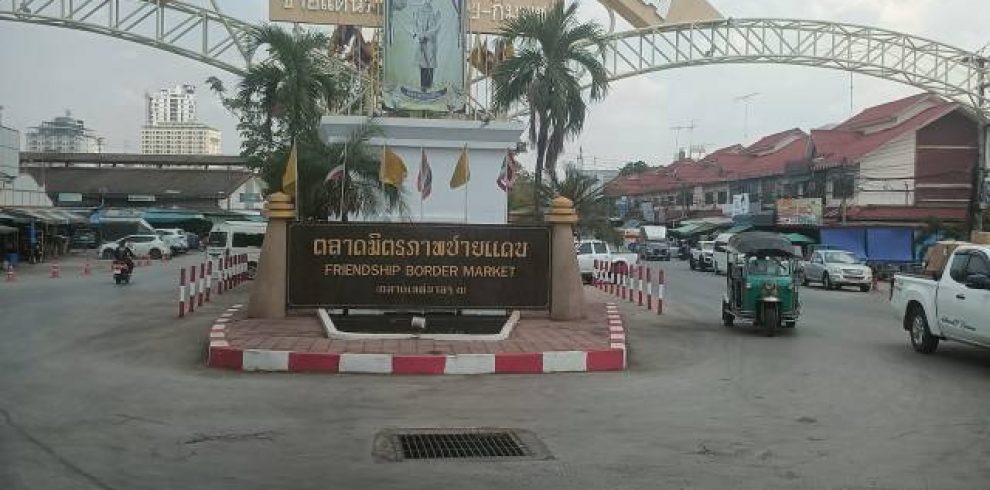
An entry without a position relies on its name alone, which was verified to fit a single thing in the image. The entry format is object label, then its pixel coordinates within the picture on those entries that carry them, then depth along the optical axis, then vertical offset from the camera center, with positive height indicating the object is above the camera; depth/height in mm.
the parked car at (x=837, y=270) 33062 -1691
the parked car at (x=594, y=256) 32281 -1239
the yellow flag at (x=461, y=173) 18000 +920
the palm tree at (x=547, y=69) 29328 +4880
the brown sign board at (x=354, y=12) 31766 +7179
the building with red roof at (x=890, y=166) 47781 +3167
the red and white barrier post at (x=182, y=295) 17828 -1549
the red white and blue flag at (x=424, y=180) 19562 +849
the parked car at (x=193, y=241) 63312 -1782
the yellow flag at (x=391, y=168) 17625 +972
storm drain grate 7047 -1820
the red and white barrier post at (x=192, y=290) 18922 -1517
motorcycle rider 28562 -1274
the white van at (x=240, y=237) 33219 -739
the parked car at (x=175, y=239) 53812 -1362
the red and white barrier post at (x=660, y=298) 19933 -1647
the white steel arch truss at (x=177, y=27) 30875 +6594
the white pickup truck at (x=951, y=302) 11859 -1071
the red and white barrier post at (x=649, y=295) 21152 -1680
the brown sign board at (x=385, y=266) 14281 -739
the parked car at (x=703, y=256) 45831 -1679
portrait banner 23766 +4342
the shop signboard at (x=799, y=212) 47625 +621
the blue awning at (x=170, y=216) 66631 -11
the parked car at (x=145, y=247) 48719 -1711
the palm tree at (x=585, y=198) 34031 +893
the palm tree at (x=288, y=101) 20547 +3843
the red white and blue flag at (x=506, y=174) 26531 +1328
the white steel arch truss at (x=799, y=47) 35688 +6954
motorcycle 28344 -1719
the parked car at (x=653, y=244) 58812 -1419
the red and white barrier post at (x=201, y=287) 20344 -1574
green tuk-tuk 15898 -1037
